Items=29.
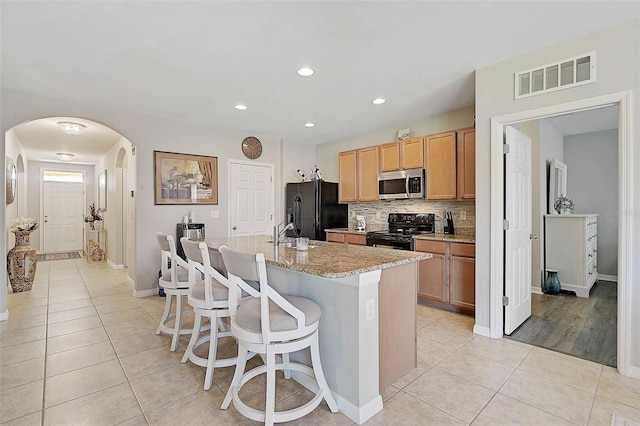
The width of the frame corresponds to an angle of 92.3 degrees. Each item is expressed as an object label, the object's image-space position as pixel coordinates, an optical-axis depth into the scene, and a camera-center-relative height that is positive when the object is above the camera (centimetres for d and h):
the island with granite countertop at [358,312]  174 -63
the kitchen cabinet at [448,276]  339 -76
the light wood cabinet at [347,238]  464 -42
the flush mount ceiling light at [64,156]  716 +136
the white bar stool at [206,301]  209 -63
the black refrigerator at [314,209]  530 +4
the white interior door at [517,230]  288 -19
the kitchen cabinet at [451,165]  374 +59
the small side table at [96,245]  715 -78
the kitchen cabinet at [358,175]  488 +60
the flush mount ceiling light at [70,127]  457 +130
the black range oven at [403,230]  396 -29
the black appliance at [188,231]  441 -28
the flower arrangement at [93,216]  758 -9
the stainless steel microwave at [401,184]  425 +39
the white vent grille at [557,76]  233 +108
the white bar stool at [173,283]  262 -62
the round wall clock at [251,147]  527 +112
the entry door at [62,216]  839 -9
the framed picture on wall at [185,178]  440 +51
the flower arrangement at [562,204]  483 +10
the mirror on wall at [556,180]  475 +49
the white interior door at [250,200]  519 +22
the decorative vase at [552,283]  430 -102
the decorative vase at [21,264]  439 -74
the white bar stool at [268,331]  161 -64
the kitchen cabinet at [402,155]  425 +82
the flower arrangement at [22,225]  440 -17
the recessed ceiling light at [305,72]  287 +133
